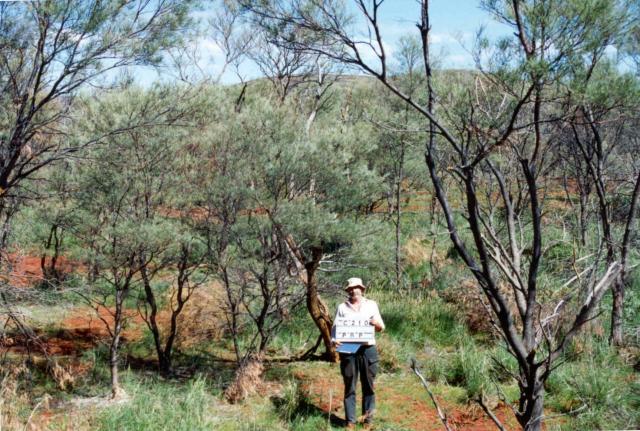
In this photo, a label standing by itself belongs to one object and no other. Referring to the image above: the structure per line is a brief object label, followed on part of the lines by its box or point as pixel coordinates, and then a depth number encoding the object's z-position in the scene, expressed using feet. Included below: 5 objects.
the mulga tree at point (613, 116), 10.66
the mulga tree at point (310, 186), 25.17
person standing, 17.99
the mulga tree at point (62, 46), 18.61
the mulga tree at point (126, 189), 24.40
